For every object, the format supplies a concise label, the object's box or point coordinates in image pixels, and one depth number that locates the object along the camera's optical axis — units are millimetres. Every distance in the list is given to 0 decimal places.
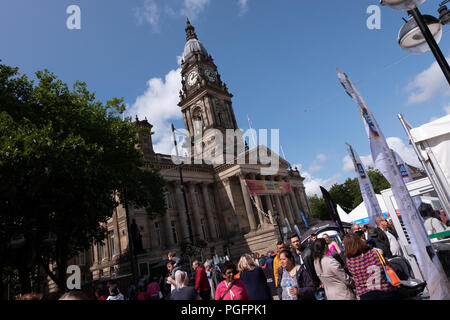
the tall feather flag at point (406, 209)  5082
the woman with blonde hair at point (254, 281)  4651
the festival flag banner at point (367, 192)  10133
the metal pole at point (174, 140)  17991
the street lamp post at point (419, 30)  4480
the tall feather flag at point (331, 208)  10591
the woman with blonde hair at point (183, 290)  4395
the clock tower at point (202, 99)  47688
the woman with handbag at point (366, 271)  3844
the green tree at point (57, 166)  12742
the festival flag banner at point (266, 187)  35844
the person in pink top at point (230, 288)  4238
